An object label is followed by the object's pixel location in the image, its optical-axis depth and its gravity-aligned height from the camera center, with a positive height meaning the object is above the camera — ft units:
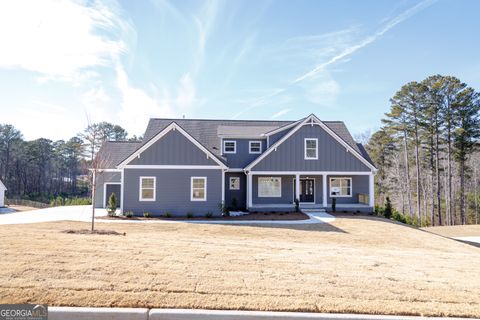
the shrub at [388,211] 71.09 -7.15
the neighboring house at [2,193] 102.17 -4.41
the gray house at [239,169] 60.90 +3.03
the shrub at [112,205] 57.93 -4.91
